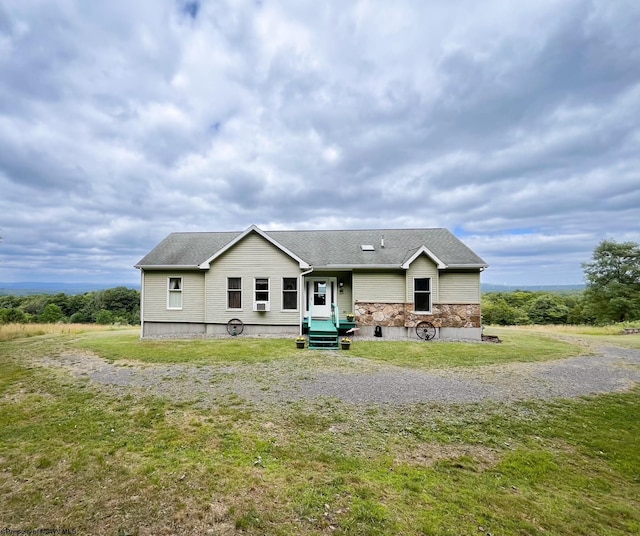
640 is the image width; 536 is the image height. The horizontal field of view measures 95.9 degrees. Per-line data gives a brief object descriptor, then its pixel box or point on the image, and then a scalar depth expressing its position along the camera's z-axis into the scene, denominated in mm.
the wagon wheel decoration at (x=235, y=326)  14227
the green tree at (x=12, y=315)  28336
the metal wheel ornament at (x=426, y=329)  13984
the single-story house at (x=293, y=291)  14109
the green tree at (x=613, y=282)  31062
